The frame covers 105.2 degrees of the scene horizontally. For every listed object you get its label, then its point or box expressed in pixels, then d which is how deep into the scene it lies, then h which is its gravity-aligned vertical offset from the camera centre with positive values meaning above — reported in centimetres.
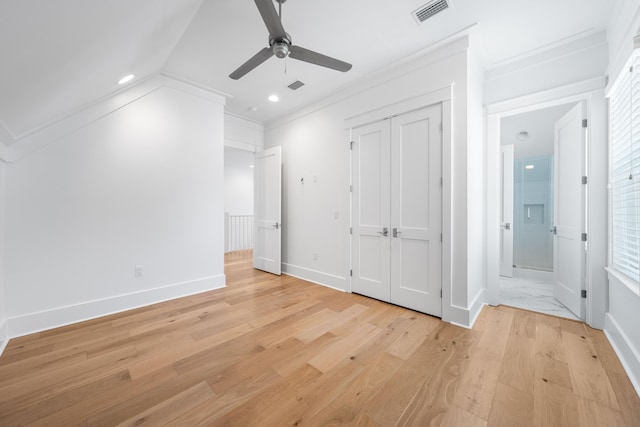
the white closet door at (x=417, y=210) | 271 +3
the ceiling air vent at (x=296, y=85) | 345 +184
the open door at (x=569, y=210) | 262 +3
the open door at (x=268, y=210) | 451 +6
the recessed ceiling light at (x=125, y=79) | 267 +149
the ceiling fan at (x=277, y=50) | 161 +131
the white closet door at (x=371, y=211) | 314 +2
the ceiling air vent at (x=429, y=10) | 212 +182
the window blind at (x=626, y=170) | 179 +36
